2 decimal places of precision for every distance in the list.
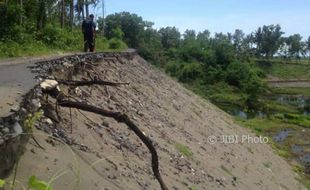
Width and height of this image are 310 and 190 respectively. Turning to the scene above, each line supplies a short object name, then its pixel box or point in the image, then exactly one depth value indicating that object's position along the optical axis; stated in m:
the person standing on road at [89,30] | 16.18
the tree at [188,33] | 70.42
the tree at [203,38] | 59.96
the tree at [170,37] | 64.09
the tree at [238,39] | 74.93
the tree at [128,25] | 48.81
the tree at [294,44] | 81.02
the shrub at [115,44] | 27.19
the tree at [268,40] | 77.99
